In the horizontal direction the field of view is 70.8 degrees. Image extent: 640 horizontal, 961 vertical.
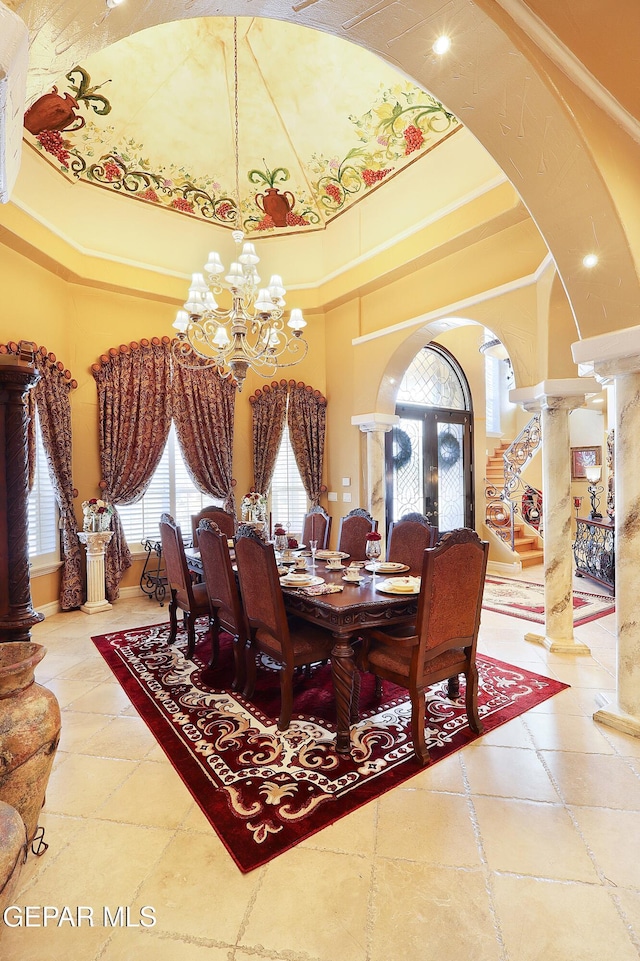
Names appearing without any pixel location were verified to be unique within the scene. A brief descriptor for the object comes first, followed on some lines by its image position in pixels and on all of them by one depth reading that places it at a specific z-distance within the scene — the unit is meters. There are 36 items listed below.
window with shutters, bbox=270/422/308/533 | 6.48
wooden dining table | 2.35
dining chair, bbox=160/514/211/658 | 3.56
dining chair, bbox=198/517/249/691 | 2.97
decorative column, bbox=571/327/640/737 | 2.59
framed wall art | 10.44
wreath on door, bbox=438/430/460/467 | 7.50
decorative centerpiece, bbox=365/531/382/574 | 2.95
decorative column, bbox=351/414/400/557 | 5.70
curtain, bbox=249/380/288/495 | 6.25
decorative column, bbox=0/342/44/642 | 2.21
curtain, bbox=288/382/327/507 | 6.26
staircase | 7.28
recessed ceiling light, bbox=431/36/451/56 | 1.89
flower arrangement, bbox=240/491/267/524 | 4.86
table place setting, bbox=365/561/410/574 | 3.23
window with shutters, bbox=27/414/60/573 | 4.67
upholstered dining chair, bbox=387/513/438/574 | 3.56
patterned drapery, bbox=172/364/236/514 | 5.76
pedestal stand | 5.00
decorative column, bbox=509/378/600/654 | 3.83
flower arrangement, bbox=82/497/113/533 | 4.98
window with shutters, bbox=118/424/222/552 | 5.61
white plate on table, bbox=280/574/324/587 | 2.82
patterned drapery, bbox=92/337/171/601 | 5.29
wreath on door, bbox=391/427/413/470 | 7.03
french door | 7.04
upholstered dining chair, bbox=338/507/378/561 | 4.19
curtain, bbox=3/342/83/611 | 4.61
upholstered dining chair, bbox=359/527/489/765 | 2.21
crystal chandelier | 3.49
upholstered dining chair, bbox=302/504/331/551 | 4.68
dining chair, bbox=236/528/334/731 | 2.46
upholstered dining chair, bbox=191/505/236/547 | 4.76
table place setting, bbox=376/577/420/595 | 2.61
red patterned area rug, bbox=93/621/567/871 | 1.93
